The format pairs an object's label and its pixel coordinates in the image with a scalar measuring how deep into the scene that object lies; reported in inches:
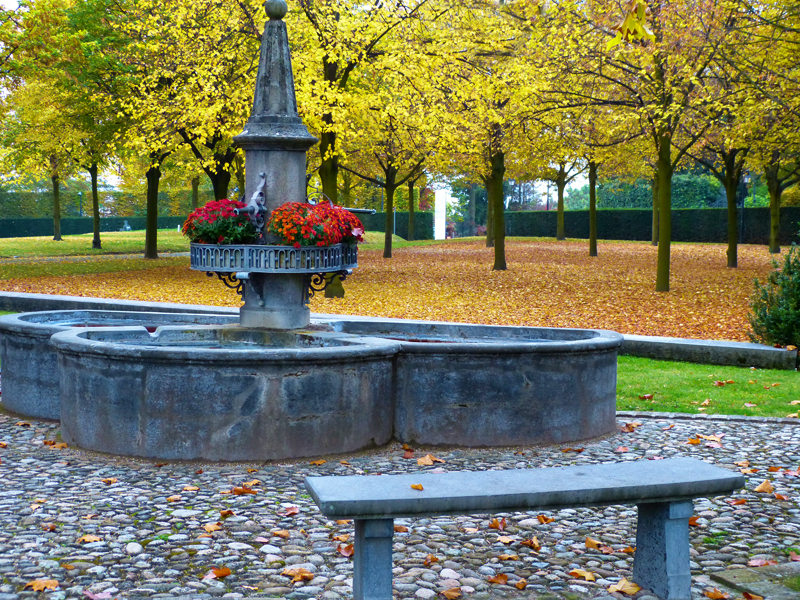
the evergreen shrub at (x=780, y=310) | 433.7
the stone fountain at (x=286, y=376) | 237.9
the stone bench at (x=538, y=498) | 137.3
